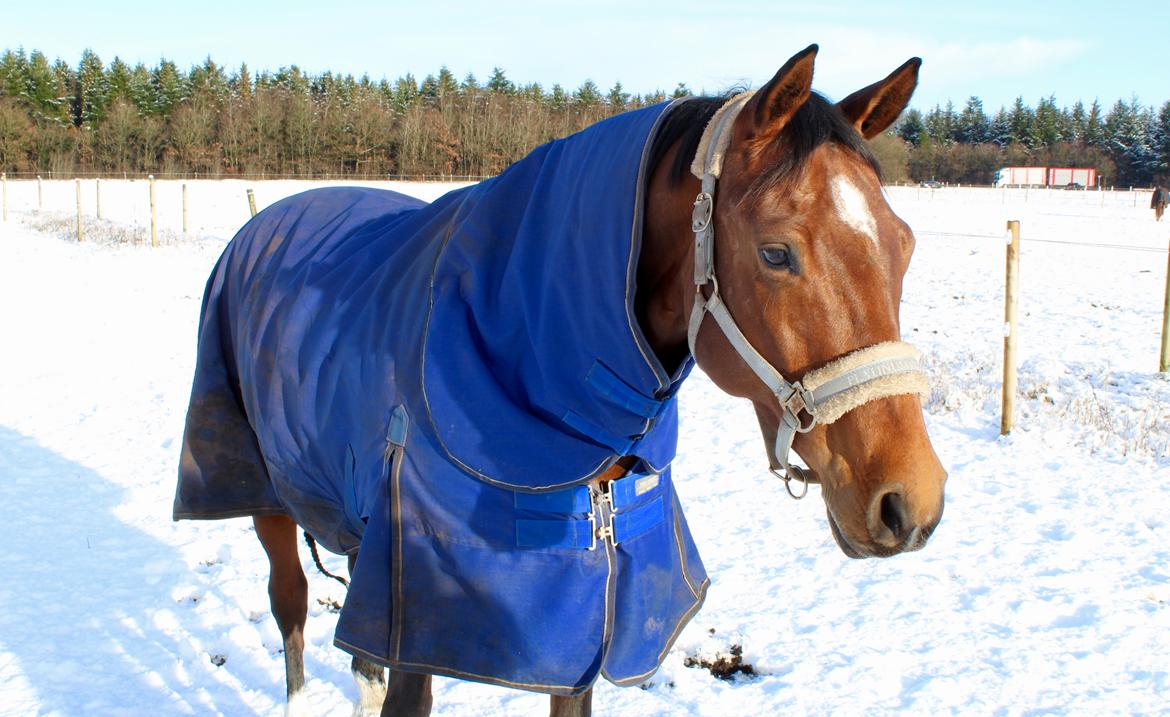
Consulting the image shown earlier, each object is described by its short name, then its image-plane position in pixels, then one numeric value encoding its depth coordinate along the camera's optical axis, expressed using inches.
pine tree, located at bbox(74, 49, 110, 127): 2557.1
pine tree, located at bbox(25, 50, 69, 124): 2507.4
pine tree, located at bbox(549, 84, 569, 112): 2947.8
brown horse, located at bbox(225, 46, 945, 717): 54.9
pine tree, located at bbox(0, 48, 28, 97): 2487.7
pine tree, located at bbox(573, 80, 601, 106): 2955.2
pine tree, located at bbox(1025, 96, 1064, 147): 3038.9
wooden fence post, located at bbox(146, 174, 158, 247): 720.5
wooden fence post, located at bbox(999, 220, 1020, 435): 237.5
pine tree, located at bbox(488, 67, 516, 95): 3299.7
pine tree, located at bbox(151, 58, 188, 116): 2628.0
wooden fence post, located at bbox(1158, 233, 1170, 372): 303.1
